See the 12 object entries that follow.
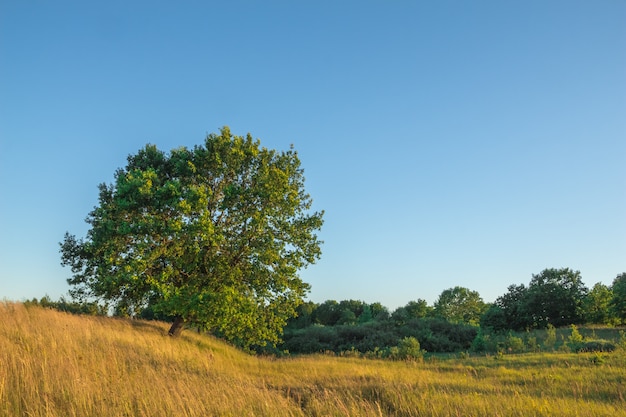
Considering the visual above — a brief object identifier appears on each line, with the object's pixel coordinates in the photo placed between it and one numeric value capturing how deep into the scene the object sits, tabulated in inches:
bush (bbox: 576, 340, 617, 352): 890.8
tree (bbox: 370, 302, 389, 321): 2565.5
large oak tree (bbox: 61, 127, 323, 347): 770.2
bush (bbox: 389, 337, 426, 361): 993.4
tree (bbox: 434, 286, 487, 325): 3469.5
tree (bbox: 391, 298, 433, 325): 2952.8
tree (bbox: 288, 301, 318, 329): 2869.6
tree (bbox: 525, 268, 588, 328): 1763.0
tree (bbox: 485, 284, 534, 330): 1786.4
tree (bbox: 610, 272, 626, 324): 1573.6
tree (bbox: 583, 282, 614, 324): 1696.6
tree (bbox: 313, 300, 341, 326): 3201.3
